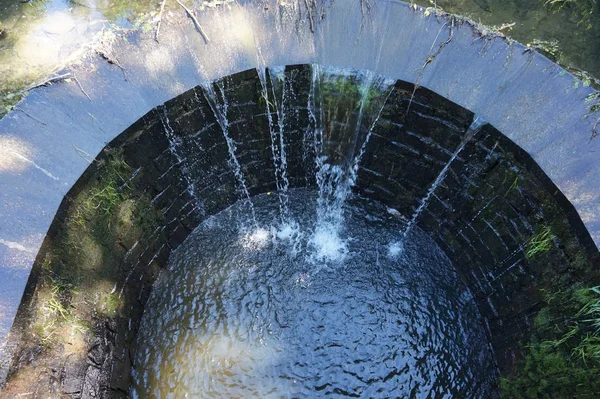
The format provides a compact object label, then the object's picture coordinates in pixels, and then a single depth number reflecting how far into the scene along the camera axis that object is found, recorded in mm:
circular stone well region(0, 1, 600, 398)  3189
